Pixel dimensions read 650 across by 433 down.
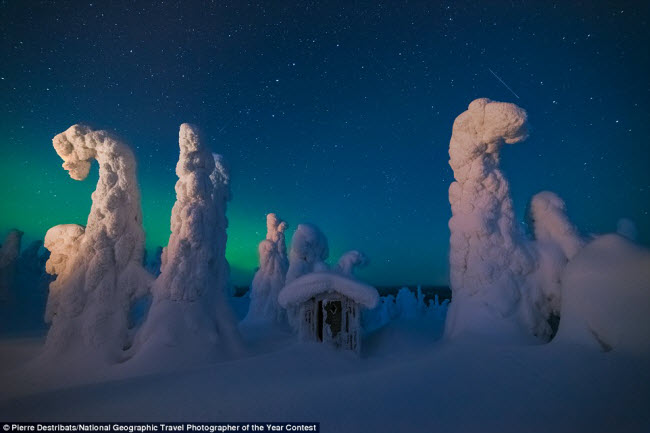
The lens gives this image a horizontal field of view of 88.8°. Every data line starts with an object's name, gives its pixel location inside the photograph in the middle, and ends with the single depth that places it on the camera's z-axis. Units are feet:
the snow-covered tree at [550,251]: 32.91
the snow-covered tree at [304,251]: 58.75
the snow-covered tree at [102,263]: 34.24
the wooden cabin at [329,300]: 37.52
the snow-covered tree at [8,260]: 65.26
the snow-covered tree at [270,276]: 62.49
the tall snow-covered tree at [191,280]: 33.14
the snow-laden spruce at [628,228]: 38.50
